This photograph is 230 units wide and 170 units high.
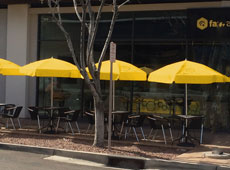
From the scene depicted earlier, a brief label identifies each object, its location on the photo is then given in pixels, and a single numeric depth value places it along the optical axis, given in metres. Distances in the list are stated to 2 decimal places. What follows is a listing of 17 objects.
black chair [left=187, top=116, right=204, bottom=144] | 10.67
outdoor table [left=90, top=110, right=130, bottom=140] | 11.35
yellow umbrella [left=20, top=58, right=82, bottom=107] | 11.24
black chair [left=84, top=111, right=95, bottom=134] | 11.63
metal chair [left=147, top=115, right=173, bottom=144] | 10.84
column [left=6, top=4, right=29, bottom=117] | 16.30
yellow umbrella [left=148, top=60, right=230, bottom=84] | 9.79
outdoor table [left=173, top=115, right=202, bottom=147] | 10.57
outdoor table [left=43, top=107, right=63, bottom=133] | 12.26
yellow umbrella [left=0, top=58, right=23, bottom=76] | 12.32
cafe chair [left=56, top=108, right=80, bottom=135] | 12.01
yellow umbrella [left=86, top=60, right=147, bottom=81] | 10.75
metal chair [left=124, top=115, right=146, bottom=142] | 11.19
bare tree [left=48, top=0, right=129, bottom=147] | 9.78
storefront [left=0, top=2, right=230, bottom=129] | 13.80
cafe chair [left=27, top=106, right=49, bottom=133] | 12.42
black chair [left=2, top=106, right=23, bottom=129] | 12.50
